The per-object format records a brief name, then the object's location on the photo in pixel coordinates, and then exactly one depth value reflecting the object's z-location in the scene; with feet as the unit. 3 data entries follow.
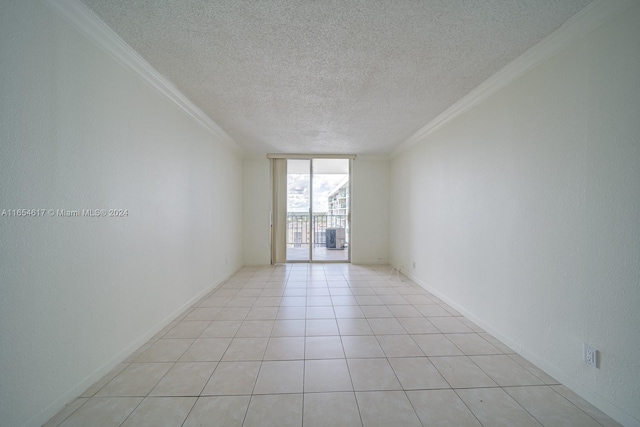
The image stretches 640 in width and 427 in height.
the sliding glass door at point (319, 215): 19.03
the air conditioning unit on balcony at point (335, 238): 26.84
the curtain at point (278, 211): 17.97
